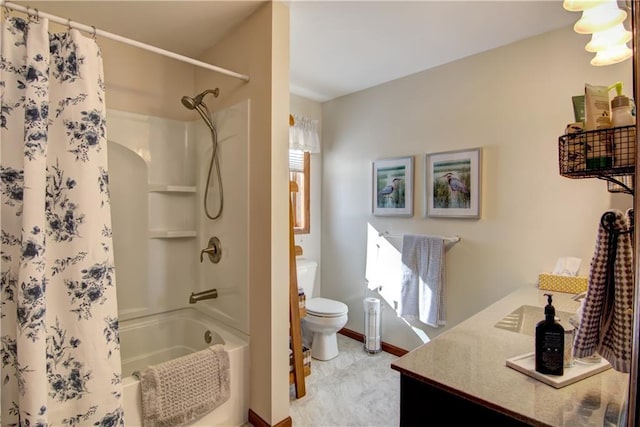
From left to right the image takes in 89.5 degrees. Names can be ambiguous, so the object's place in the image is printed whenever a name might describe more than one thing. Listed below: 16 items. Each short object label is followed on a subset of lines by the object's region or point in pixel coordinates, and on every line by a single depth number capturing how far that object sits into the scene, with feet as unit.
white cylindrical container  9.62
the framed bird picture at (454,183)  7.88
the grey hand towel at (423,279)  8.29
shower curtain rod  4.15
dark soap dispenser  3.20
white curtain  10.57
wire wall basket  2.60
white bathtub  5.70
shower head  6.86
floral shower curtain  3.84
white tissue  6.36
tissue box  6.12
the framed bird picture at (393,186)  9.19
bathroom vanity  2.78
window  11.00
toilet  8.89
